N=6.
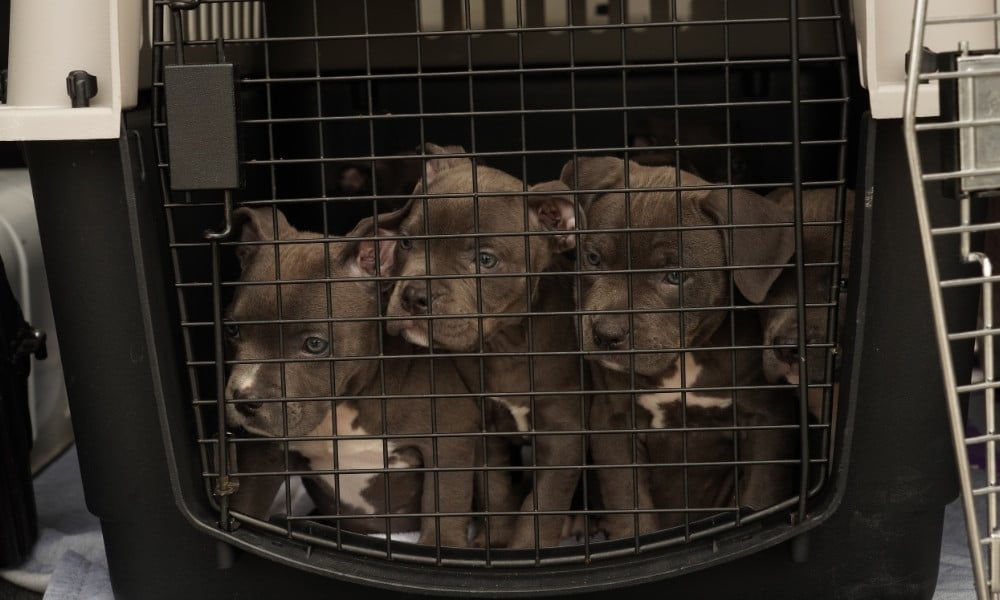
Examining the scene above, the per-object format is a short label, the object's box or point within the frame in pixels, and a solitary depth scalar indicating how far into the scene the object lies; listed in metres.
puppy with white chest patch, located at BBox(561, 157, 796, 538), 1.70
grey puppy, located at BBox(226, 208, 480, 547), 1.79
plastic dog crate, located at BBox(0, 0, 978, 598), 1.52
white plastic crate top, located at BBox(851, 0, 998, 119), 1.47
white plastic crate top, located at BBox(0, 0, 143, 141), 1.49
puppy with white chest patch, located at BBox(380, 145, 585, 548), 1.85
